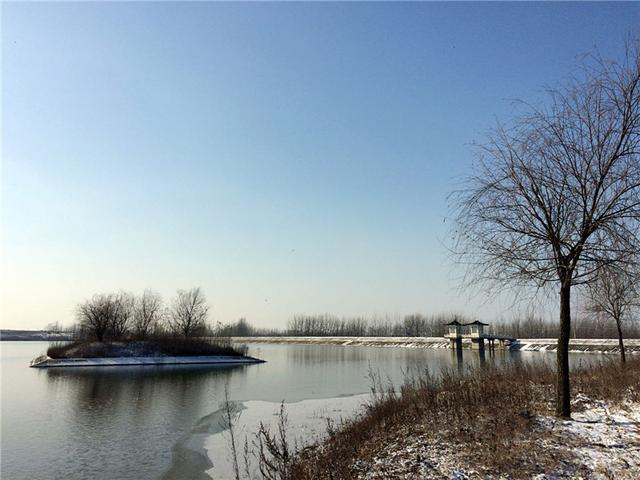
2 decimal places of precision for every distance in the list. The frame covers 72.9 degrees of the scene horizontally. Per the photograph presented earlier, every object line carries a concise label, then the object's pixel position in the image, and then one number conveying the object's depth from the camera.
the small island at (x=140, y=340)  52.47
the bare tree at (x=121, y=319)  63.16
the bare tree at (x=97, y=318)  61.09
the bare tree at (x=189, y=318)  73.69
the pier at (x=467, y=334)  71.56
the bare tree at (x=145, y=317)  68.93
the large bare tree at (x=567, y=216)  8.55
